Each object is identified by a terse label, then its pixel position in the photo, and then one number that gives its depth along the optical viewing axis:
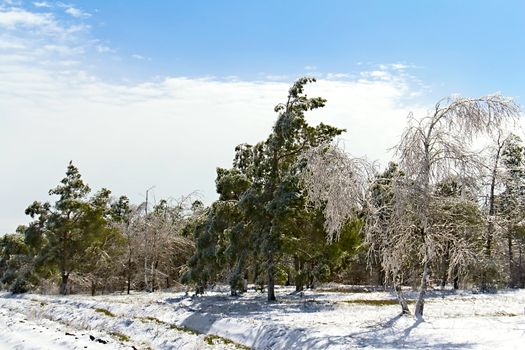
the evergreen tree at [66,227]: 42.22
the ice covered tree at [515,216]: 41.56
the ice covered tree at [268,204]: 28.02
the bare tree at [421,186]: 16.62
